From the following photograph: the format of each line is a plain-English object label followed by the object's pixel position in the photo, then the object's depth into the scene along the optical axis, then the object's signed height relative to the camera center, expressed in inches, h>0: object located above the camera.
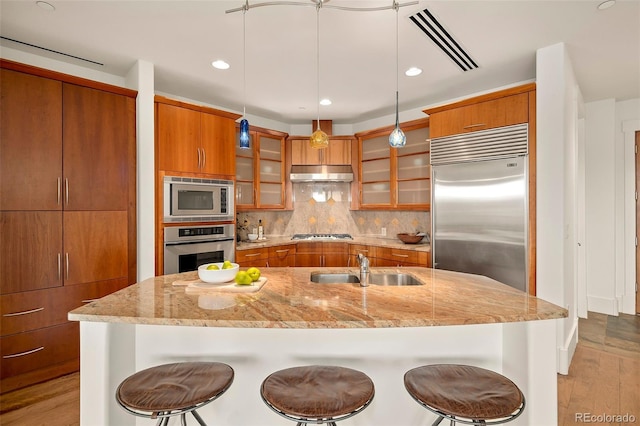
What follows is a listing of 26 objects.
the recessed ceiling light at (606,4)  83.0 +51.0
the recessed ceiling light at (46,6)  84.4 +52.4
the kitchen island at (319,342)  55.1 -23.6
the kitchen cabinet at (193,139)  126.9 +30.0
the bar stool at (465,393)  45.5 -26.1
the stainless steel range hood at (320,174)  182.4 +21.3
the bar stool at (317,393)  45.6 -26.1
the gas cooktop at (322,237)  184.1 -12.8
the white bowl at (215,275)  73.9 -13.1
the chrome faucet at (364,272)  75.6 -13.0
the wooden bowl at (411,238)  160.2 -11.6
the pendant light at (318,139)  93.2 +20.4
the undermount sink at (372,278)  87.5 -16.9
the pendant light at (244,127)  84.7 +22.1
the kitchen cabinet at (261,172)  170.2 +21.9
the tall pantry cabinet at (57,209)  96.4 +1.9
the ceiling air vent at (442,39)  90.4 +51.6
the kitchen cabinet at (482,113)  115.9 +37.2
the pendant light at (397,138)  86.9 +19.3
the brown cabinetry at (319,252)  176.2 -19.7
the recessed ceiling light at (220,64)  116.6 +52.2
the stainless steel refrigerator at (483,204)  116.0 +3.3
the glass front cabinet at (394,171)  159.8 +21.3
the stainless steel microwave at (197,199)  127.8 +6.1
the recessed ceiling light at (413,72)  123.4 +52.0
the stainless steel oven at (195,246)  127.2 -12.4
